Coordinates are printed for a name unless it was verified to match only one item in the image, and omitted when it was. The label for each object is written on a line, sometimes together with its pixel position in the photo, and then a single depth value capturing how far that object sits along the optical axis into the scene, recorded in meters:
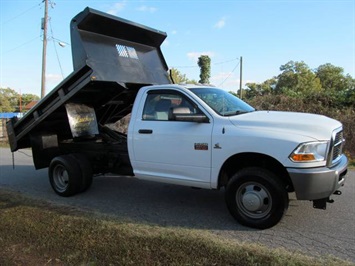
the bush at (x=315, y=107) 12.16
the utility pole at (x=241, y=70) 38.63
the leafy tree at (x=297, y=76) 66.50
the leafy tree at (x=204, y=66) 41.03
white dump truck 4.53
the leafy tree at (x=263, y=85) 73.81
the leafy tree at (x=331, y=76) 71.26
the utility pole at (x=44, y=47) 23.50
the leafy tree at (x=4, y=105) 94.09
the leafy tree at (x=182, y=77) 53.57
